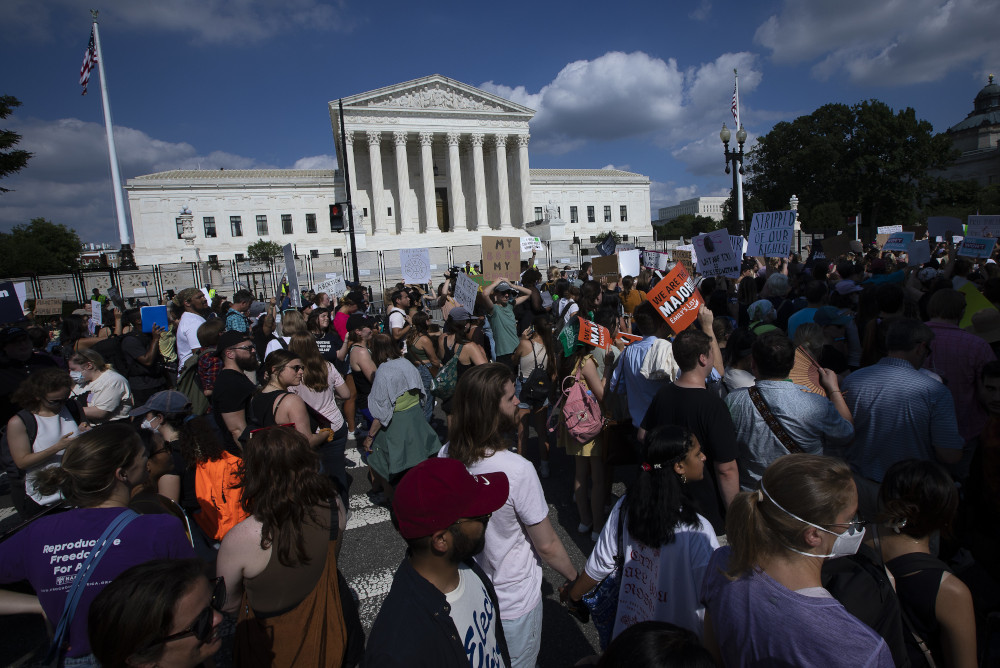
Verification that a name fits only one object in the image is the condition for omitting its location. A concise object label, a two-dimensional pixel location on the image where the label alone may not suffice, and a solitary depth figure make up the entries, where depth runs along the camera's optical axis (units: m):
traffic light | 14.85
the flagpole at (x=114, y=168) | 28.34
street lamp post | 14.55
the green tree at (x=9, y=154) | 19.80
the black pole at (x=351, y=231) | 15.39
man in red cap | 1.44
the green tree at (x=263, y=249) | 47.12
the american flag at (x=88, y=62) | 27.77
